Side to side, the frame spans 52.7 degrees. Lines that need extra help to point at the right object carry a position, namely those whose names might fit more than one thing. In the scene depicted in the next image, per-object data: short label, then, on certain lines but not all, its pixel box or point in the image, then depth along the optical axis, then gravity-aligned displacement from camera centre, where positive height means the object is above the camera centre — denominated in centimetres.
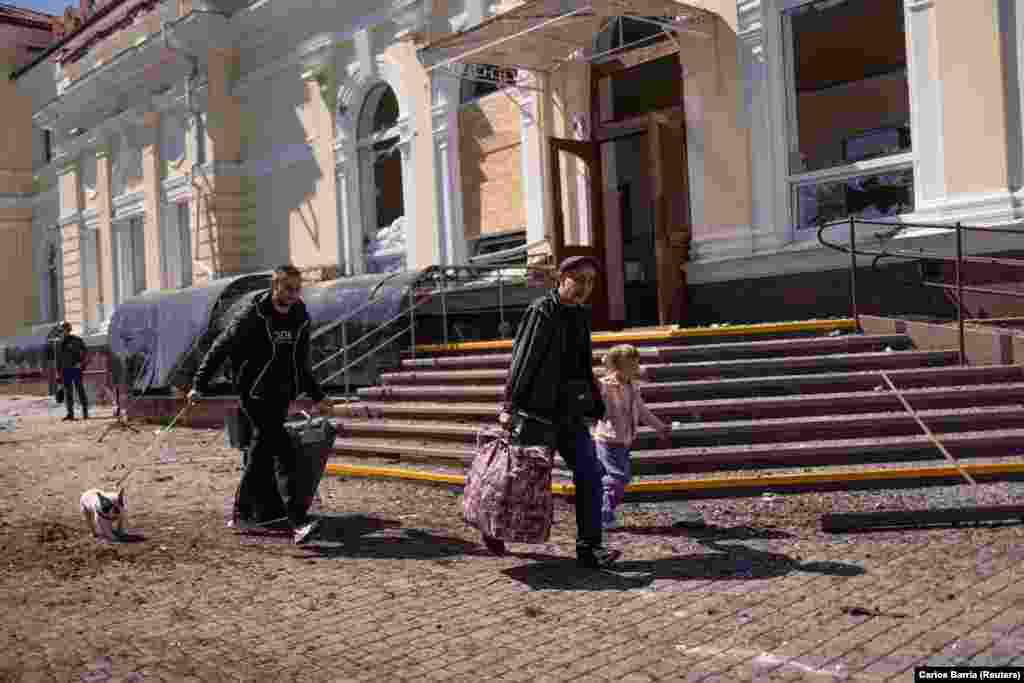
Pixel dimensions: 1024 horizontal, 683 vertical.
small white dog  686 -98
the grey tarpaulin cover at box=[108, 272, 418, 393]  1315 +59
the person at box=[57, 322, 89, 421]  1753 +2
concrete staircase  786 -64
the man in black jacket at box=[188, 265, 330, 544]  695 -17
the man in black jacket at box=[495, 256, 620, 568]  585 -25
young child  679 -55
